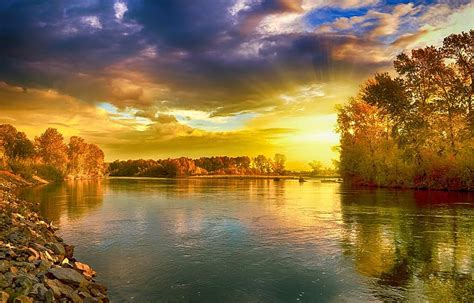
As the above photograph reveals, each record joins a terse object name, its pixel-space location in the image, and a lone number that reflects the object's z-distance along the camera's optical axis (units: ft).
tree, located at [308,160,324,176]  614.38
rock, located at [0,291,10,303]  29.01
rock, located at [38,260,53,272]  40.69
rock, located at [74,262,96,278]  47.66
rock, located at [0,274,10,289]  32.32
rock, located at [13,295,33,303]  29.60
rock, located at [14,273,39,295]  32.60
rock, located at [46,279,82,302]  35.32
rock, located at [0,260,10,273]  36.13
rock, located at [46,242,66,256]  55.62
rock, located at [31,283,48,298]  33.04
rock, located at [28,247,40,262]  43.68
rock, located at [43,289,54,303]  32.58
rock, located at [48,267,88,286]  39.37
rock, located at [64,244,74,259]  58.74
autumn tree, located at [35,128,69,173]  527.40
